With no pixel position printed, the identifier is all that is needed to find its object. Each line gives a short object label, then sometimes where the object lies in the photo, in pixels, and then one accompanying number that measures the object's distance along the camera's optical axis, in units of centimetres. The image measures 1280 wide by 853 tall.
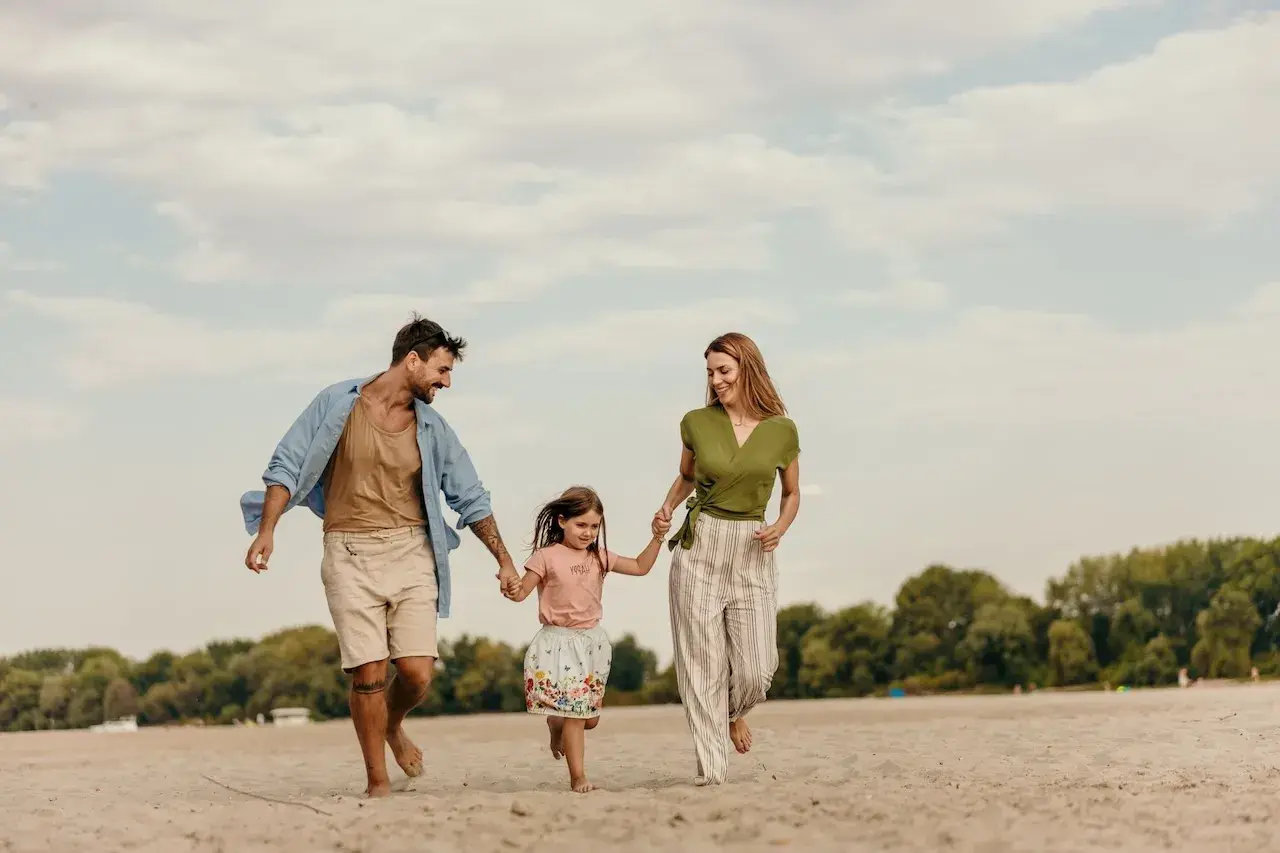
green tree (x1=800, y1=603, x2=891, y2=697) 4647
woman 877
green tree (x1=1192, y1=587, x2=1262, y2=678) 4262
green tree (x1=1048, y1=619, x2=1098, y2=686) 4391
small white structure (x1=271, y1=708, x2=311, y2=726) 4116
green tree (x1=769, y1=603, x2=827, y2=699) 4784
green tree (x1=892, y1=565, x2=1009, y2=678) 4709
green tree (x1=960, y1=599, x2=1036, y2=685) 4488
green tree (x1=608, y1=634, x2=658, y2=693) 4462
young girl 854
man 876
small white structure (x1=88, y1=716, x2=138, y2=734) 3237
